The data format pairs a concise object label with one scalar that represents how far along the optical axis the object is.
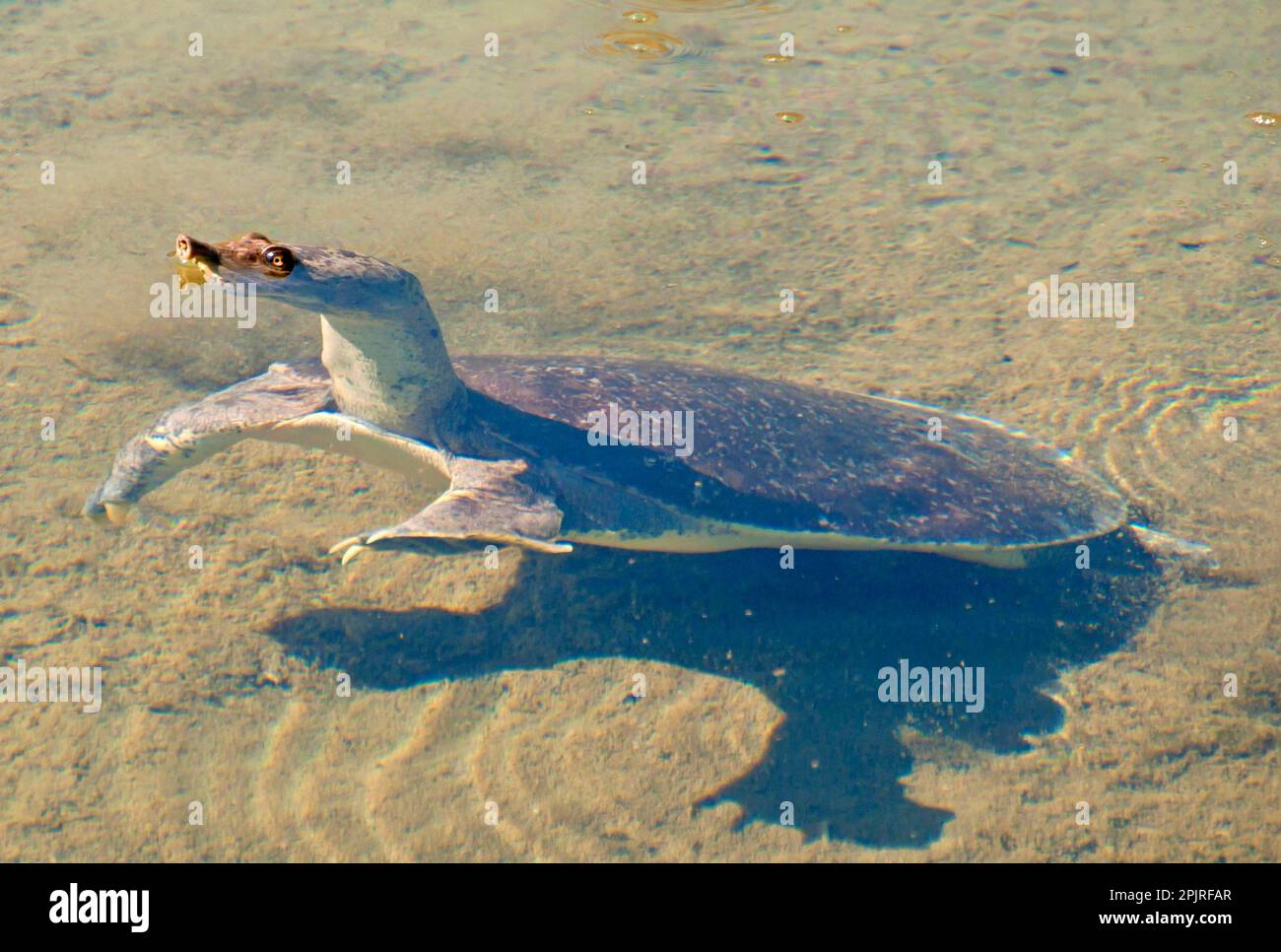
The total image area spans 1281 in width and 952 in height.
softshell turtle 2.84
